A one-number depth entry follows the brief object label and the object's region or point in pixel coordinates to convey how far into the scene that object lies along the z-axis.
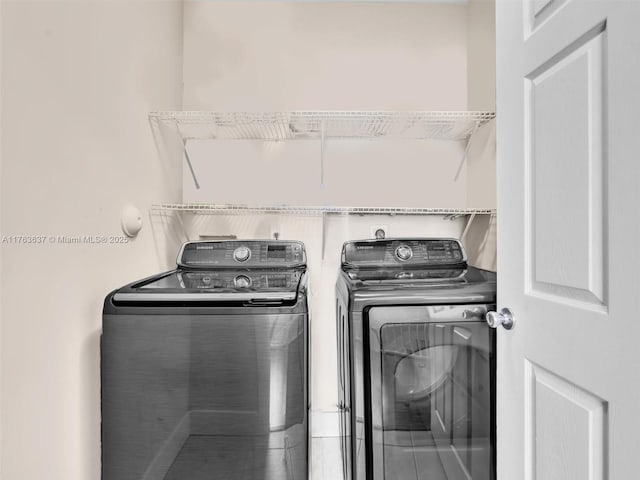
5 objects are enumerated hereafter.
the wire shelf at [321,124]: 1.77
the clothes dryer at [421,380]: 1.17
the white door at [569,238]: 0.69
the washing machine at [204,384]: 1.14
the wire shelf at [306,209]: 1.79
